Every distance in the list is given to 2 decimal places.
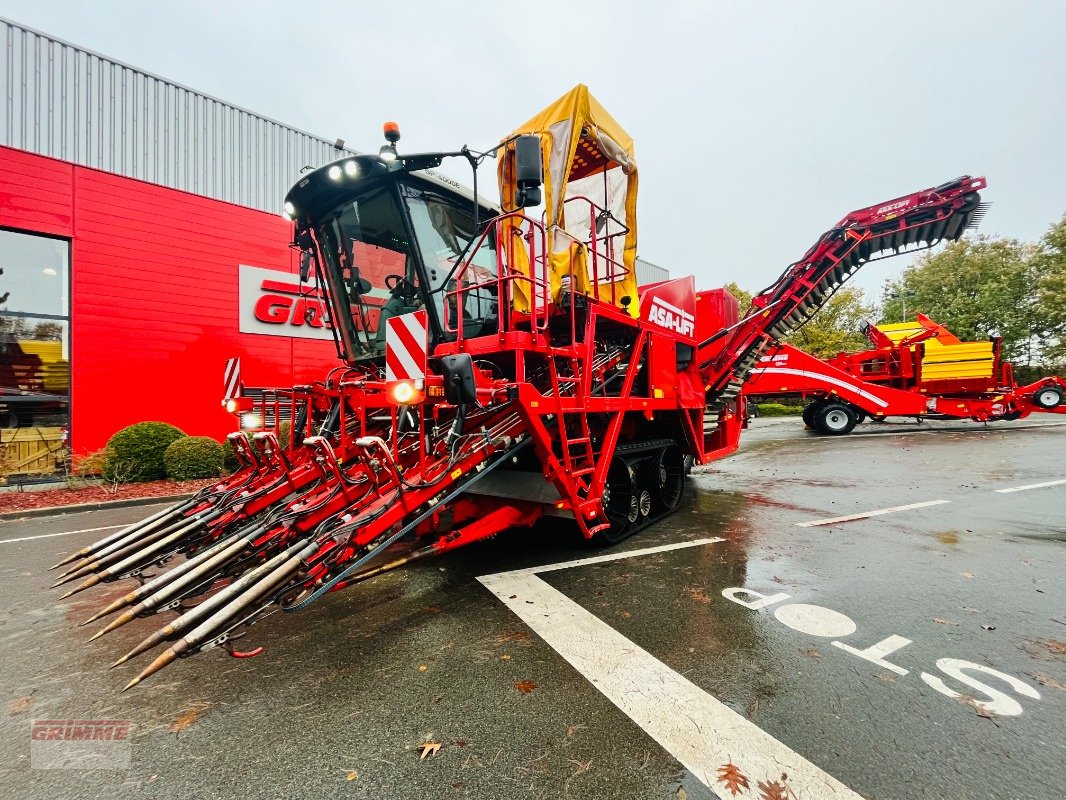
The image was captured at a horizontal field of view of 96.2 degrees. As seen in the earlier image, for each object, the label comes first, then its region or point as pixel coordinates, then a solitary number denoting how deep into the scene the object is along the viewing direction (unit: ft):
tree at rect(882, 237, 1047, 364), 102.37
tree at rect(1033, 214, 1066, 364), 90.58
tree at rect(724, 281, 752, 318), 105.31
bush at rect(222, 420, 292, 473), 28.60
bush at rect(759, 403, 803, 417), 96.43
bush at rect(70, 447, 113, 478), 26.45
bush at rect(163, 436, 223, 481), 26.96
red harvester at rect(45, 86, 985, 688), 9.14
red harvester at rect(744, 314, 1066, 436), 45.96
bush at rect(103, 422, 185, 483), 26.25
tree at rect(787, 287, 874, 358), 88.17
